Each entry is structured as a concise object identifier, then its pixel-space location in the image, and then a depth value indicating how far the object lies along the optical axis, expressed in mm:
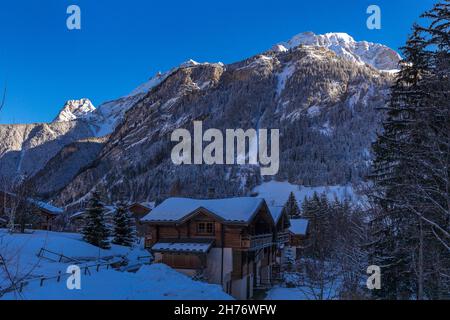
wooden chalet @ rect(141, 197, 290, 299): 27297
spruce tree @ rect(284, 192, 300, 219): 73375
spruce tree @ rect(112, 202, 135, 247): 40769
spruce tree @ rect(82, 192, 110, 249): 34969
